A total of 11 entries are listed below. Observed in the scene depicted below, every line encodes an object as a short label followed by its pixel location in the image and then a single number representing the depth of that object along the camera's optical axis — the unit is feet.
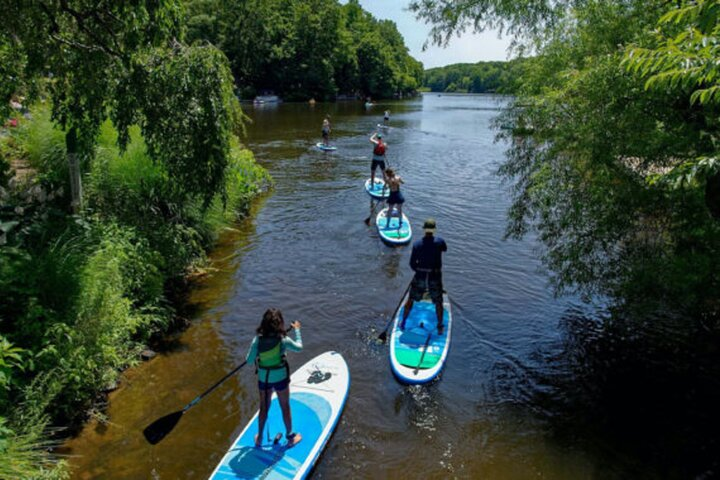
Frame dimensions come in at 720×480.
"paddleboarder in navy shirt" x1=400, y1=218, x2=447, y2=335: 29.71
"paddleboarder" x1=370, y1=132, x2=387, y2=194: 64.39
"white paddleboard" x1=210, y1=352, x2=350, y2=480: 19.65
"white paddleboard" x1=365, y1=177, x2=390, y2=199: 61.97
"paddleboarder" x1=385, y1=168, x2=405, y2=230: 48.40
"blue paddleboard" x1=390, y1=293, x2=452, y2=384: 27.17
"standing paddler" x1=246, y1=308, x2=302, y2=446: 19.67
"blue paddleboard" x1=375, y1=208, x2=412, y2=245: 48.49
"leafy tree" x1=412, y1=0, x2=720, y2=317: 22.58
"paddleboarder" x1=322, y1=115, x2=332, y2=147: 98.90
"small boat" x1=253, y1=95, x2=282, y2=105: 204.23
